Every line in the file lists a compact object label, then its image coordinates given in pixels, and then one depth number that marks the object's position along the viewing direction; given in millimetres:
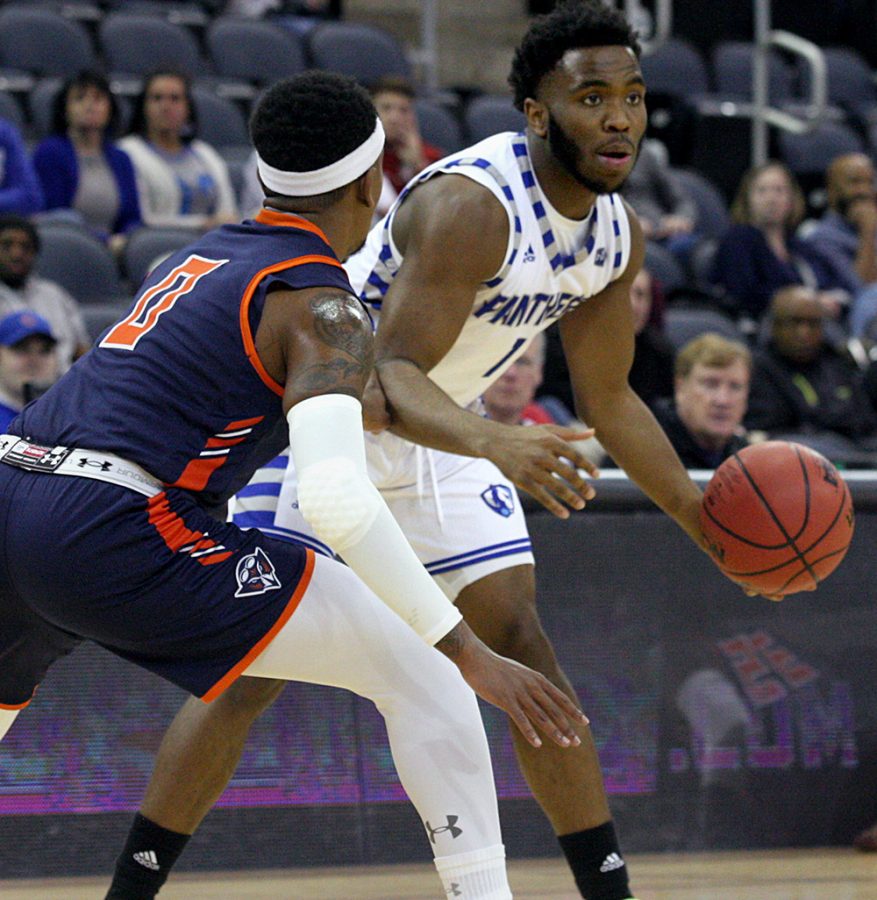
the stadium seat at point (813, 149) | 17785
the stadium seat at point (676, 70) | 18399
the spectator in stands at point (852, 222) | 15297
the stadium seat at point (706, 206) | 16455
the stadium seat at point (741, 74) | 19157
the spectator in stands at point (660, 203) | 15254
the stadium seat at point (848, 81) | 19729
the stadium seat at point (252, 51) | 16198
